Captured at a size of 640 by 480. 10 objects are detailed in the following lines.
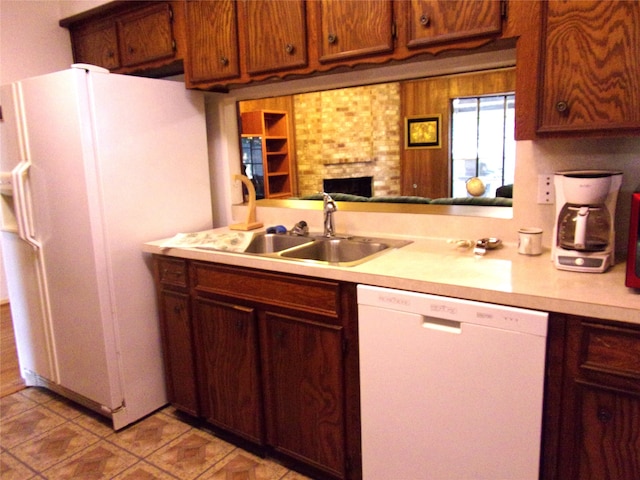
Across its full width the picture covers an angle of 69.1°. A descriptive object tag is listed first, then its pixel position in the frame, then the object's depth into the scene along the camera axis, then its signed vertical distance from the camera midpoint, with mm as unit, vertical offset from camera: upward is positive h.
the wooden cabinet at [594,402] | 1200 -677
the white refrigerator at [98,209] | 2150 -217
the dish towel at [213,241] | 2109 -376
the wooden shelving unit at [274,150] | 4695 +99
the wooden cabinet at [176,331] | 2217 -819
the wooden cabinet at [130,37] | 2500 +747
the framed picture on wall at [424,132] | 6141 +283
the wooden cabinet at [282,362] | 1720 -821
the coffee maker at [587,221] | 1457 -231
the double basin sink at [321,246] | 2072 -413
